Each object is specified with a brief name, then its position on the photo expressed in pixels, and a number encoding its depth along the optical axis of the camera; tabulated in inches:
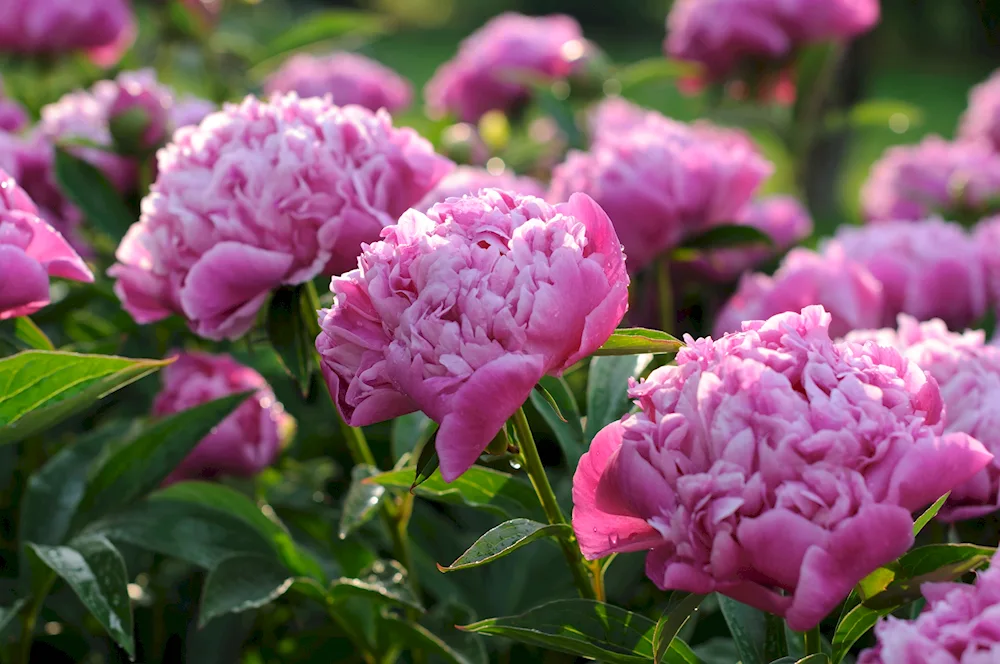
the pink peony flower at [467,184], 62.3
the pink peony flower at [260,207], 57.7
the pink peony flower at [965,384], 56.5
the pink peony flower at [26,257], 55.8
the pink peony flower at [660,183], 69.3
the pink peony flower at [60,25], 102.6
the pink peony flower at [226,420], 65.2
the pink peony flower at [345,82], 105.4
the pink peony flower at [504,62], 108.4
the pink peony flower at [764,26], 91.2
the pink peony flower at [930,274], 69.6
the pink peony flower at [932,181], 90.4
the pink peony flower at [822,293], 67.1
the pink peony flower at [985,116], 111.3
